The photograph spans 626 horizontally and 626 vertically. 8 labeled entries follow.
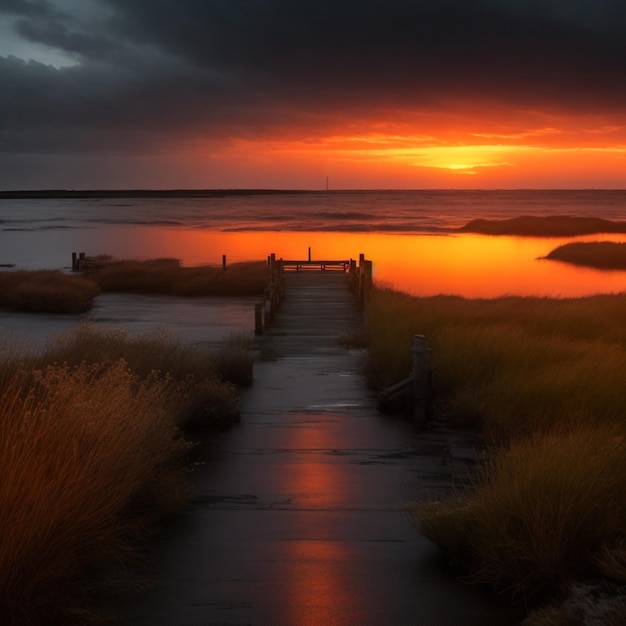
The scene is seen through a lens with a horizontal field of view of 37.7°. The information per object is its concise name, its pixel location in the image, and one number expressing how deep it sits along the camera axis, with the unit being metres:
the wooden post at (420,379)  12.95
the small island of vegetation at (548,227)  89.74
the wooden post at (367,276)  29.36
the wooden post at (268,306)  25.41
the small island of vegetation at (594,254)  54.62
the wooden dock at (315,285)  25.93
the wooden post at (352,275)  32.98
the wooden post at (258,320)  23.48
